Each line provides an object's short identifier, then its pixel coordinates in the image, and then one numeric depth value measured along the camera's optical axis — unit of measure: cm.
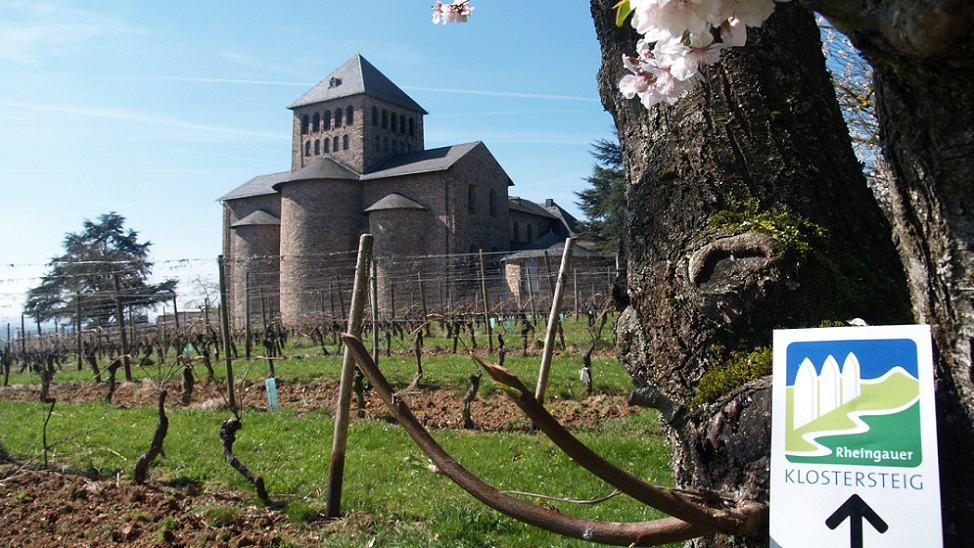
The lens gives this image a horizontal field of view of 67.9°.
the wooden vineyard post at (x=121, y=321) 1254
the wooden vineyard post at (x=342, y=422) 453
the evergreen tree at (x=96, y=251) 4822
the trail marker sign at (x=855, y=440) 136
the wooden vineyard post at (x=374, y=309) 926
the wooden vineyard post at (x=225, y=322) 820
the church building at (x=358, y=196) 4022
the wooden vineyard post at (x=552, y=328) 629
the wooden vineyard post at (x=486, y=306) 1447
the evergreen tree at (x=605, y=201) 3881
